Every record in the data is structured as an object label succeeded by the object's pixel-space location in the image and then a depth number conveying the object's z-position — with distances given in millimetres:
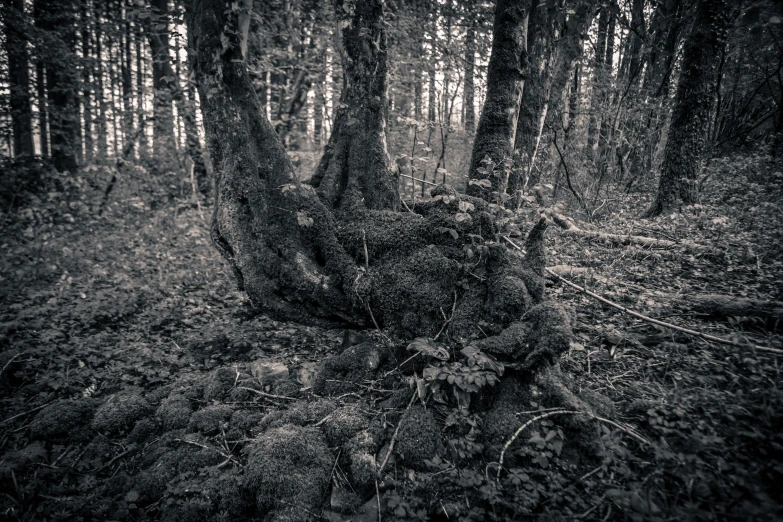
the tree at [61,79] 9711
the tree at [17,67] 8875
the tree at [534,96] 6250
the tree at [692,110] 6742
